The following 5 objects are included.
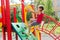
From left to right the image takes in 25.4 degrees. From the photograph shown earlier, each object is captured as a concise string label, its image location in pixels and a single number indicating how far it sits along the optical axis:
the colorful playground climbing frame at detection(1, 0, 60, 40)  2.28
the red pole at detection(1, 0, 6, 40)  2.40
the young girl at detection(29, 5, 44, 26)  2.64
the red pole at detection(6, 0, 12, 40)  2.26
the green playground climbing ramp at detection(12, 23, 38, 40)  2.52
